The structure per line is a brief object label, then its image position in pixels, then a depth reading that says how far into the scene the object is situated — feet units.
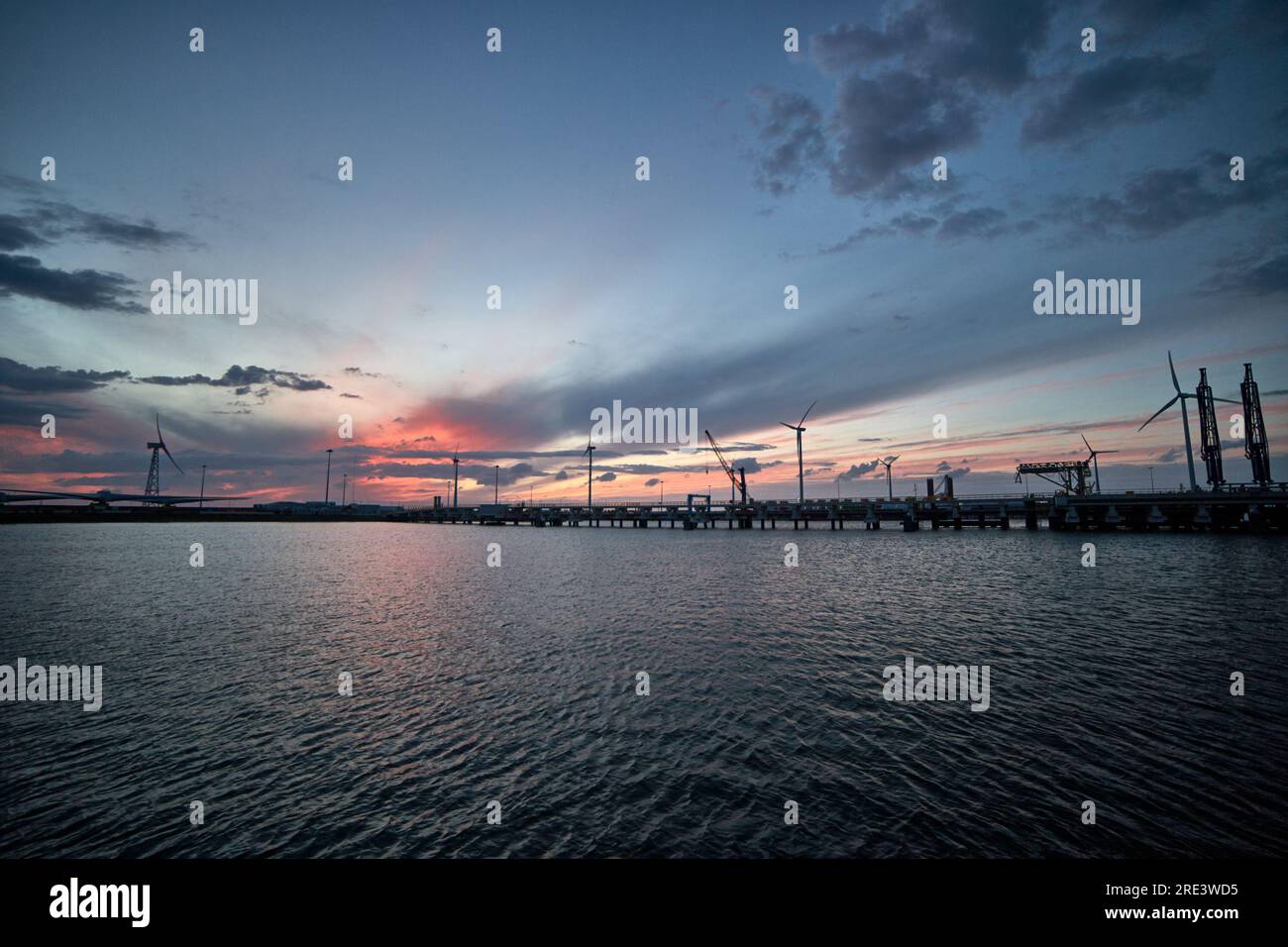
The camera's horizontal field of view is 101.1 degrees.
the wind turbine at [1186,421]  443.32
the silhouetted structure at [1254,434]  435.12
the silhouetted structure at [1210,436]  455.63
